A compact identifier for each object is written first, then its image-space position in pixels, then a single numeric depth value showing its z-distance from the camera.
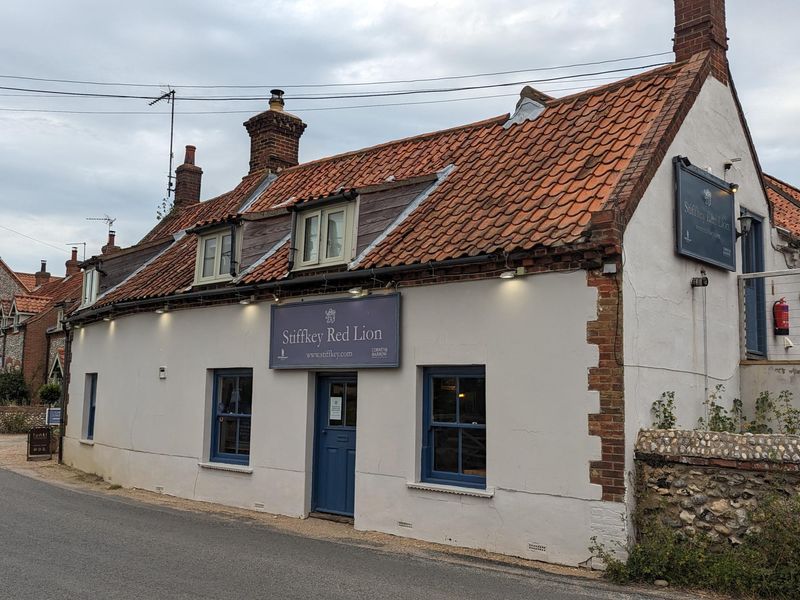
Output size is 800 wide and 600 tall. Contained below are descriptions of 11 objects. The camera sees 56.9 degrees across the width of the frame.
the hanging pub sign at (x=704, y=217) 9.83
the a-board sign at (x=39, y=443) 19.62
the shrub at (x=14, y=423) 28.83
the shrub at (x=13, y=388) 35.38
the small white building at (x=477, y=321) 8.61
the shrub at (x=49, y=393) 30.48
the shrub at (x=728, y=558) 7.11
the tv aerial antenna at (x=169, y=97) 22.45
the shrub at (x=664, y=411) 8.85
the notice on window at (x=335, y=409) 11.45
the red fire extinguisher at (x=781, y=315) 12.33
